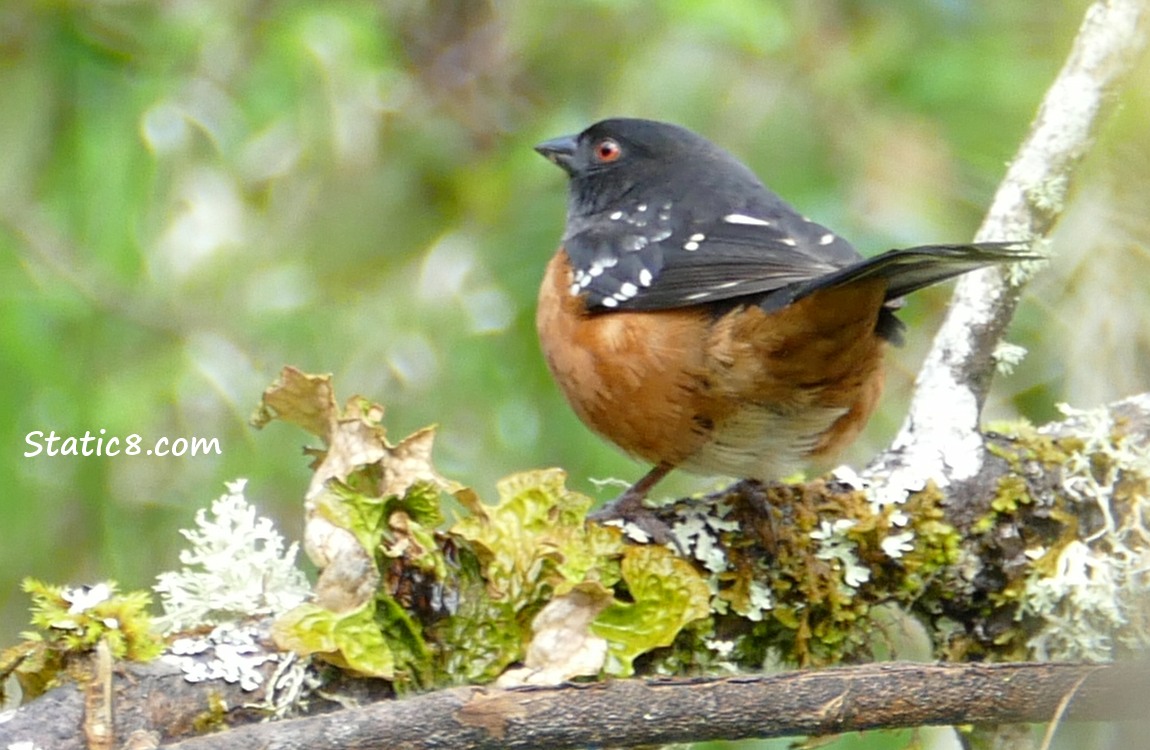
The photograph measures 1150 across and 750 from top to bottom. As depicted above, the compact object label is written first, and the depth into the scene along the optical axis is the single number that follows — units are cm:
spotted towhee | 473
